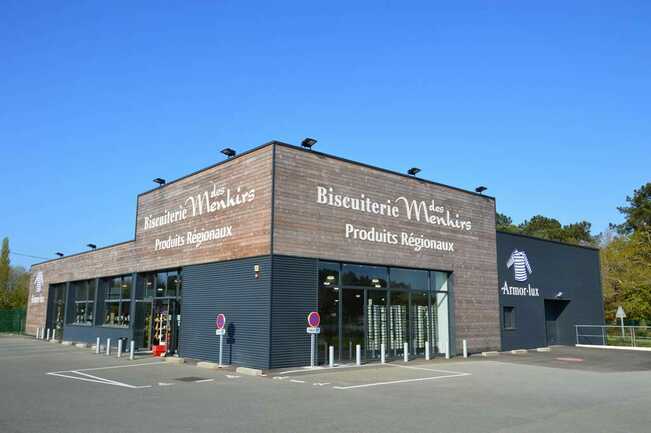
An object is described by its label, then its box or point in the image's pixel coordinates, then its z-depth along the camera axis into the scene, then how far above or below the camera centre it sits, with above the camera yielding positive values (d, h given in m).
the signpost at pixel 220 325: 17.55 -0.55
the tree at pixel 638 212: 58.28 +10.82
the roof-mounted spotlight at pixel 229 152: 20.34 +5.68
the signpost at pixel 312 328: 17.12 -0.59
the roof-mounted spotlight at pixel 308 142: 19.17 +5.72
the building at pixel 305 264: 17.95 +1.70
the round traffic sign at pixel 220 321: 17.55 -0.43
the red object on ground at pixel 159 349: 21.97 -1.68
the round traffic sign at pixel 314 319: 17.11 -0.32
